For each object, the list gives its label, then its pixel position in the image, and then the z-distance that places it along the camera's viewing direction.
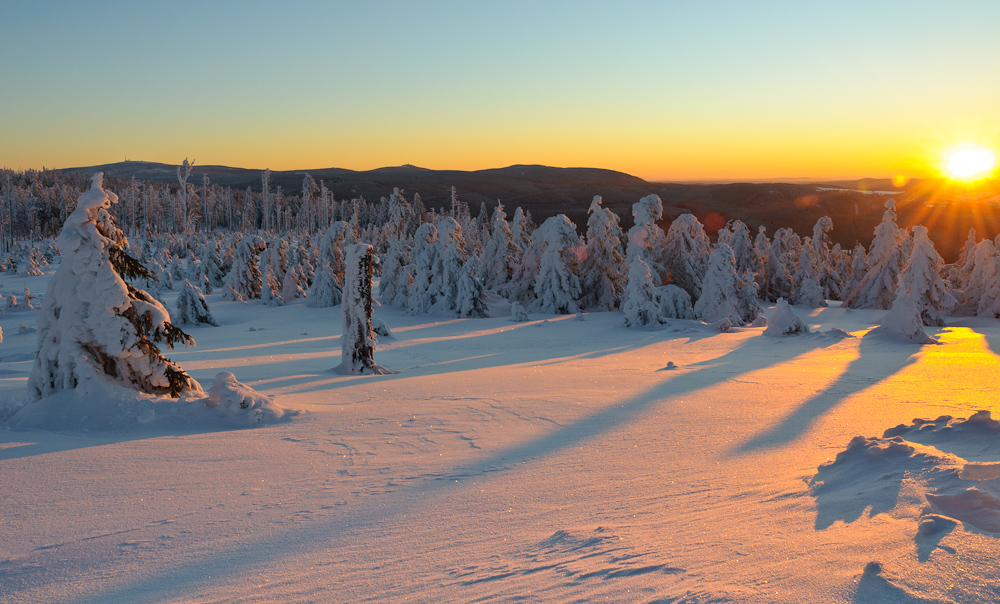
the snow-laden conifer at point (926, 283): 25.47
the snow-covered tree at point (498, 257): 39.09
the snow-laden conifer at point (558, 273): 31.39
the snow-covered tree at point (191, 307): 23.69
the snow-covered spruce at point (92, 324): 6.78
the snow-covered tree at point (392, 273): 34.00
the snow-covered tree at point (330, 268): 31.17
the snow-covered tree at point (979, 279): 28.33
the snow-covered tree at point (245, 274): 36.75
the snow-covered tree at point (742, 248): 41.94
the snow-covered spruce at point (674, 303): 29.34
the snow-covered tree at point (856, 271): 38.66
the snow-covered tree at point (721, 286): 27.94
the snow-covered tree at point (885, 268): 33.22
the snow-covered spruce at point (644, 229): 29.59
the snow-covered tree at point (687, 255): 33.34
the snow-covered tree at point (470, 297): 28.91
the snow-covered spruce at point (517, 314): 27.50
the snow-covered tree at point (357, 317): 12.16
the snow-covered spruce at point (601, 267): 32.75
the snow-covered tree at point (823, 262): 43.94
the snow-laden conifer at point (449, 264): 29.70
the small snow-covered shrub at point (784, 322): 18.80
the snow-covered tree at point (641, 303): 23.94
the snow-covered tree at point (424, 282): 30.48
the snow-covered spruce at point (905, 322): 16.88
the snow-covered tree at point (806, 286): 36.69
